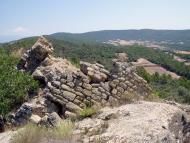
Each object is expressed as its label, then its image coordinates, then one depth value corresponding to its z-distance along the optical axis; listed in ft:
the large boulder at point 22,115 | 23.70
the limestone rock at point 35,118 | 21.69
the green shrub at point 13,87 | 29.01
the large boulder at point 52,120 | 17.36
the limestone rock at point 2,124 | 25.36
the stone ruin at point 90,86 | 24.15
